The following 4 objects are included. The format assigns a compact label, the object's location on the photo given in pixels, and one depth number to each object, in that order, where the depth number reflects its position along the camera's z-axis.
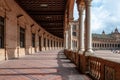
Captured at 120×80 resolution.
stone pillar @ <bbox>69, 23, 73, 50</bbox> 11.06
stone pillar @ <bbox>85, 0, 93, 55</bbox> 4.80
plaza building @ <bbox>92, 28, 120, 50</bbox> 61.66
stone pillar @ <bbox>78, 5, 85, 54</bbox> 5.90
